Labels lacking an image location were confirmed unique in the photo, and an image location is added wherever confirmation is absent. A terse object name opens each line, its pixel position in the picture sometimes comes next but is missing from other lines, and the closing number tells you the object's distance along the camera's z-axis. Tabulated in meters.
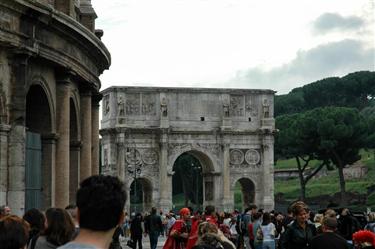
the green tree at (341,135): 73.44
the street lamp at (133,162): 65.20
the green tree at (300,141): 75.50
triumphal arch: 65.75
